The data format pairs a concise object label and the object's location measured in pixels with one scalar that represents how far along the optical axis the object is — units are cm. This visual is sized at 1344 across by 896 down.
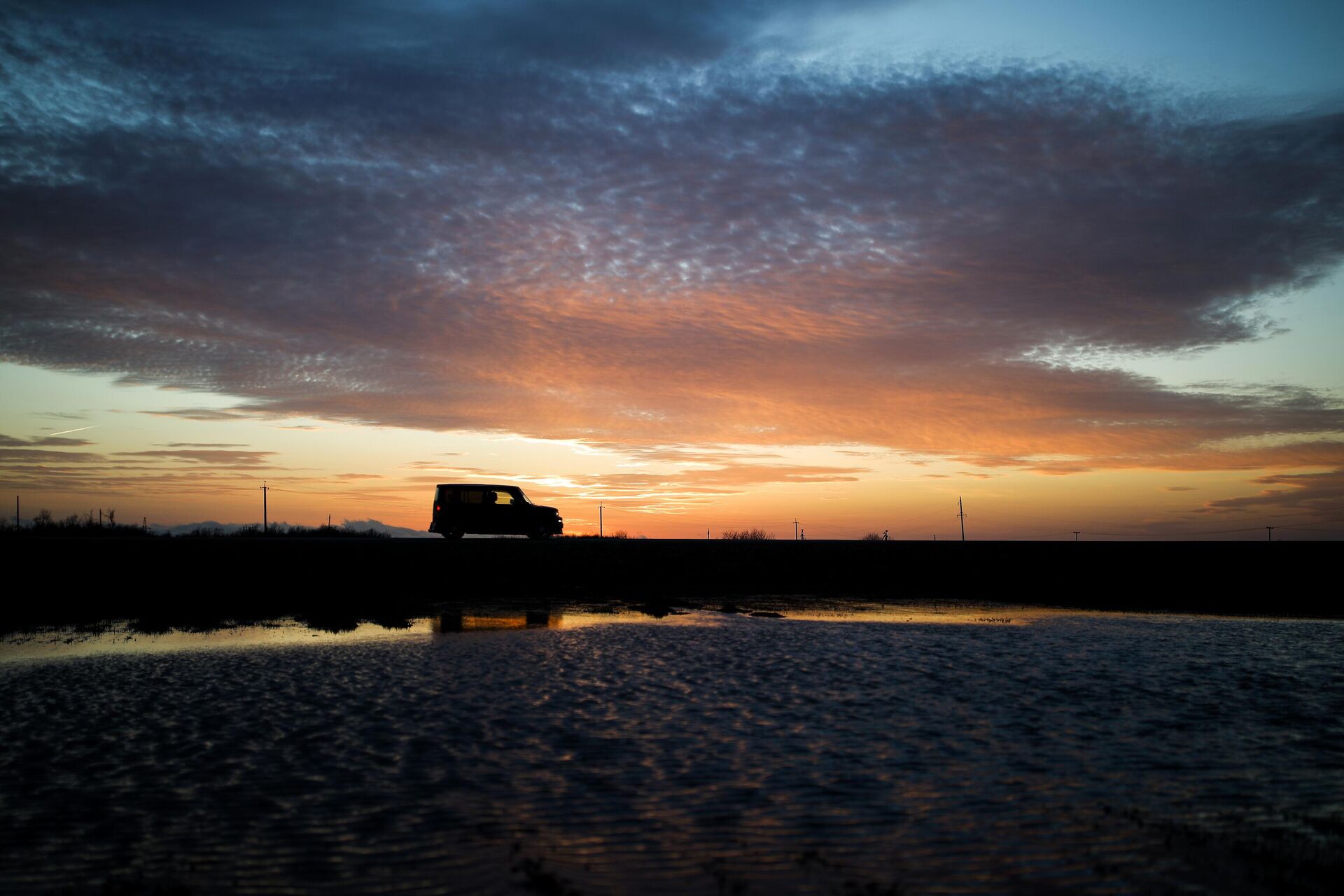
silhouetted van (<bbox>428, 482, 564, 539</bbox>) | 4041
